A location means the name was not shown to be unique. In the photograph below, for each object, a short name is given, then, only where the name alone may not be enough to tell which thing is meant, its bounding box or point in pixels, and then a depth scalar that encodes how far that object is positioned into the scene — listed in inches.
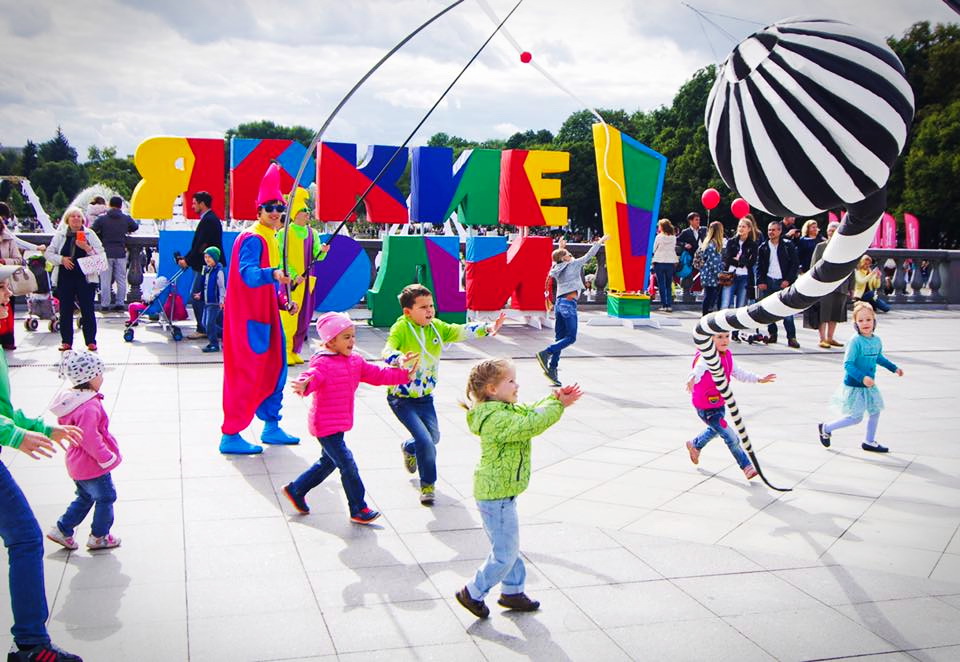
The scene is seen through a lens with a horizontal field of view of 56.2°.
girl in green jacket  184.2
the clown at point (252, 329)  297.3
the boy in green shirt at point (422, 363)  256.1
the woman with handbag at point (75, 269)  446.0
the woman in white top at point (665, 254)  700.7
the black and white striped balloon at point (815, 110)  148.8
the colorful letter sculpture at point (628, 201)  628.7
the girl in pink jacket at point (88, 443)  200.8
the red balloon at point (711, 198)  644.1
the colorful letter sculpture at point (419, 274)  586.9
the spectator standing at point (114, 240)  560.1
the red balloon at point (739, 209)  550.6
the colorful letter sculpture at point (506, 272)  608.7
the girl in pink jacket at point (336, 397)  235.1
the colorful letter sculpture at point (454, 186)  600.7
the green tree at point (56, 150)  3521.2
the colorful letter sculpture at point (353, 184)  578.6
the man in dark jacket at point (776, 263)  569.0
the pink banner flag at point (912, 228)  1172.5
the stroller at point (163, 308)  502.0
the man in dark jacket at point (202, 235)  453.4
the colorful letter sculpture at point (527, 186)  616.4
